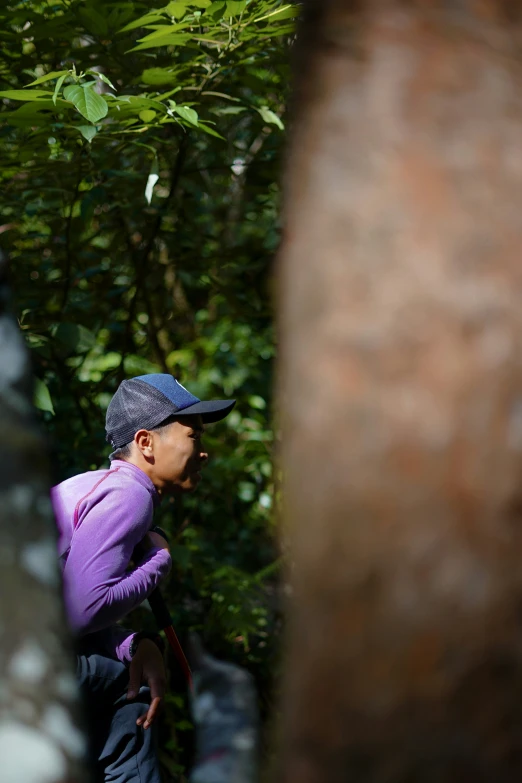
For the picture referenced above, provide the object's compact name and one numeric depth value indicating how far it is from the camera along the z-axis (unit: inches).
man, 132.8
